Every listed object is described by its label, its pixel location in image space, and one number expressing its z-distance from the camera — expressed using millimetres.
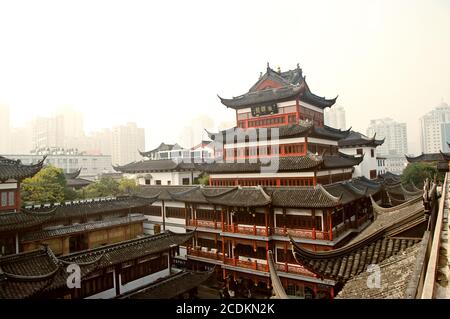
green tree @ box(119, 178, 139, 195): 35753
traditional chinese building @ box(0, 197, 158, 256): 20875
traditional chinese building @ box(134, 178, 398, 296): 22047
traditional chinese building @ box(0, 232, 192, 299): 14011
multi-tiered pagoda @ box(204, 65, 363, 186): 24781
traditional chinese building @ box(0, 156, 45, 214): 21234
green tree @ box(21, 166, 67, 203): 30281
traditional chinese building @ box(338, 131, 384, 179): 41219
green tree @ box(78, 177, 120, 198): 36625
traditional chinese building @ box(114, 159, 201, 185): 41062
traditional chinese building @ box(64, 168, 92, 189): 52019
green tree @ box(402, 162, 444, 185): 45062
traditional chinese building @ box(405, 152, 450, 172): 55062
